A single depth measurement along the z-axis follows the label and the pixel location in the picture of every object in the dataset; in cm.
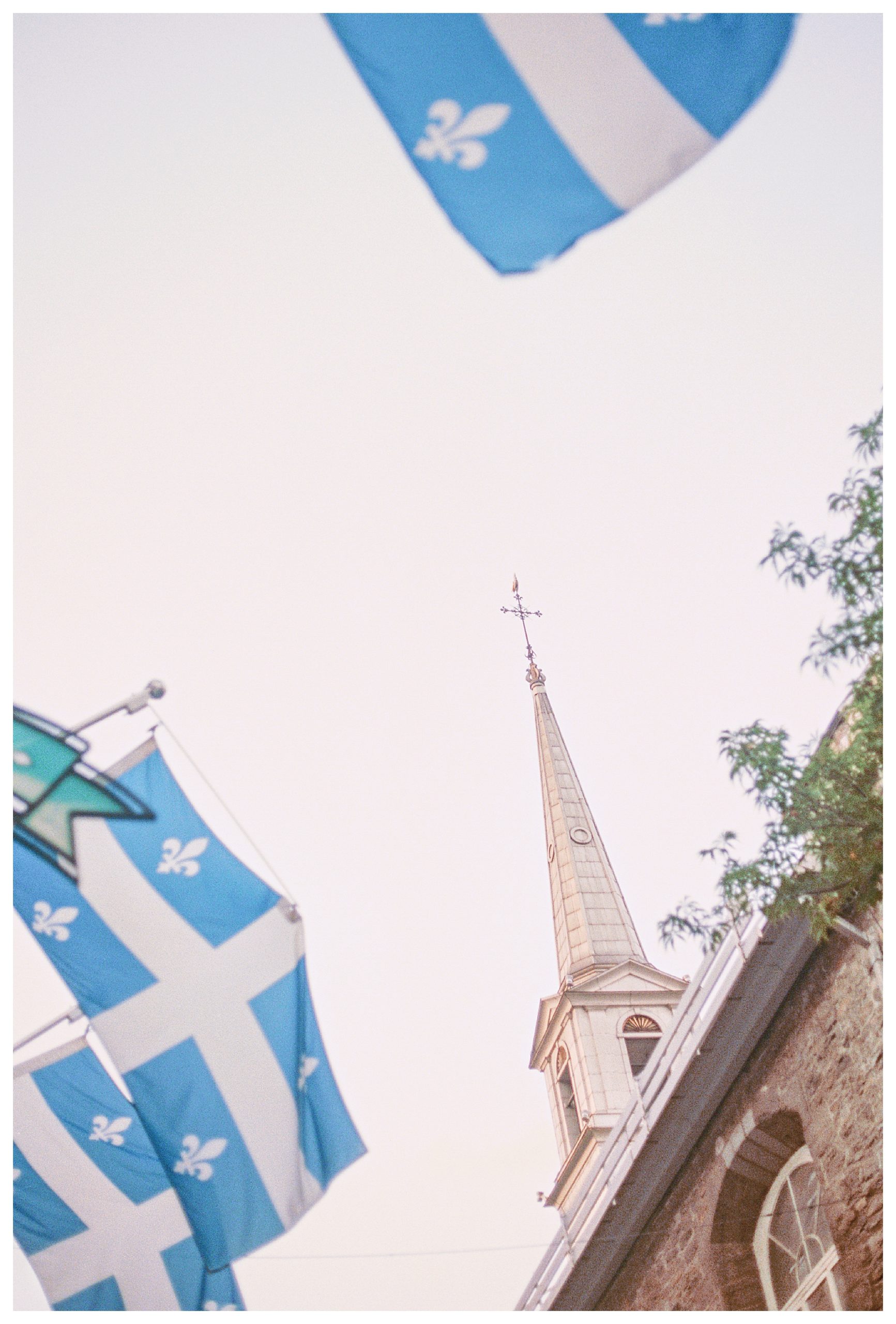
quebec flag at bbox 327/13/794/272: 493
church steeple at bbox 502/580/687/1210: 2038
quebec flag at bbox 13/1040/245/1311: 805
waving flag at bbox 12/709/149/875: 694
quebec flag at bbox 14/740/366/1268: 690
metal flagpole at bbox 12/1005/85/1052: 877
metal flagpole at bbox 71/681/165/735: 805
